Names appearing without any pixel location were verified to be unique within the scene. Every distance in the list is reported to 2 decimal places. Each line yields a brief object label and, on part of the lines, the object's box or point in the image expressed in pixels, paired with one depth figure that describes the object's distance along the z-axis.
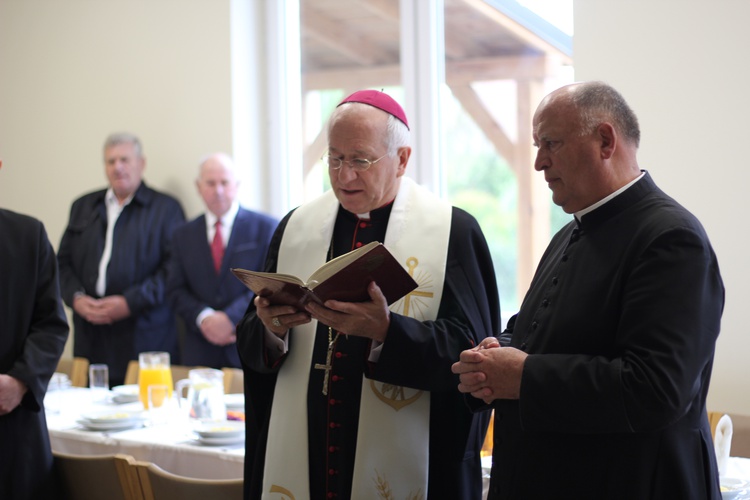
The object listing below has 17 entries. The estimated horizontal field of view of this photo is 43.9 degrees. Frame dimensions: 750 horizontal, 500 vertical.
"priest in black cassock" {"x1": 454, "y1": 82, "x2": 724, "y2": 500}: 1.91
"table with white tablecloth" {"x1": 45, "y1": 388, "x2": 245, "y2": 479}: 3.40
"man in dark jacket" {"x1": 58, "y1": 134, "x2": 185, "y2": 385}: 6.25
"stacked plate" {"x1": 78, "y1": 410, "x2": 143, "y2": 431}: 3.86
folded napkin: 2.89
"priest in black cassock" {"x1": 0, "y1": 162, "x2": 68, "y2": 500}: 3.15
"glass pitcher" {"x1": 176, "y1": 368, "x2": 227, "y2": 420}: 3.85
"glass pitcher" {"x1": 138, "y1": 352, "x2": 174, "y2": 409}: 4.14
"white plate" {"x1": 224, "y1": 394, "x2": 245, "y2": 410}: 4.16
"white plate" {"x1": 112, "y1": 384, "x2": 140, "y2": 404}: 4.39
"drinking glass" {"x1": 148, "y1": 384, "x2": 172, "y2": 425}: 4.03
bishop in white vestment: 2.65
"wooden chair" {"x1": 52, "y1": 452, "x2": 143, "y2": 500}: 3.05
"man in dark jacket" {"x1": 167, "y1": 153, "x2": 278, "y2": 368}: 5.79
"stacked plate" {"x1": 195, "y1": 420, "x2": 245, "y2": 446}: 3.49
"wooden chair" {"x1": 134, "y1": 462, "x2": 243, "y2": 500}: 2.79
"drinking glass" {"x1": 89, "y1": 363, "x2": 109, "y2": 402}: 4.57
